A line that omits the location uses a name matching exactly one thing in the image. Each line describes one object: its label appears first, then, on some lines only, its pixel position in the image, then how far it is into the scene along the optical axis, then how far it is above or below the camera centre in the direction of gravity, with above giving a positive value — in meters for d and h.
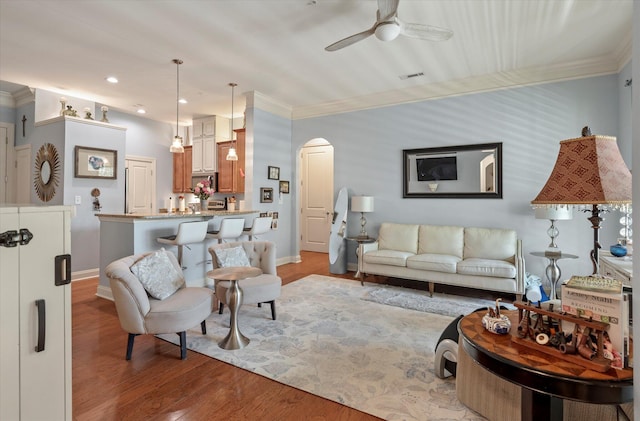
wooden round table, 1.12 -0.64
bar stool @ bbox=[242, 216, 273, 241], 4.75 -0.29
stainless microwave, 6.82 +0.66
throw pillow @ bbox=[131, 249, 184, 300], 2.60 -0.57
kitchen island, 3.82 -0.39
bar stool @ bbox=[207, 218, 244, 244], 4.29 -0.31
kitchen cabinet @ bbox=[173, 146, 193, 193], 7.34 +0.88
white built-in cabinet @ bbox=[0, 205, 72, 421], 1.14 -0.40
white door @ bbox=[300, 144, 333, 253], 7.76 +0.31
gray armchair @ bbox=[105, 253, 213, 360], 2.38 -0.79
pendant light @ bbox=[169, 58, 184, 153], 4.13 +0.98
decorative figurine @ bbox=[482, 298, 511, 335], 1.59 -0.59
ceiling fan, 2.59 +1.56
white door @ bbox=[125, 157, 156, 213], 6.71 +0.52
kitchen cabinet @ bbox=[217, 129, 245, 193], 6.18 +0.83
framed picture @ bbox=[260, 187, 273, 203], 5.63 +0.25
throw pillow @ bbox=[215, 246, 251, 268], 3.28 -0.52
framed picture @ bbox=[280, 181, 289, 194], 6.09 +0.42
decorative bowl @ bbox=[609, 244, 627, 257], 2.66 -0.35
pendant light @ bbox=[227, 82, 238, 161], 5.06 +0.86
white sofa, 3.83 -0.65
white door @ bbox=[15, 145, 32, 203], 5.41 +0.60
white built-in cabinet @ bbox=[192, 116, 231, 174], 6.83 +1.53
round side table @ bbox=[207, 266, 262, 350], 2.70 -0.81
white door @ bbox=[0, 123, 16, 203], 5.52 +0.79
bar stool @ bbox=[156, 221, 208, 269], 3.77 -0.33
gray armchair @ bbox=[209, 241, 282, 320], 3.13 -0.74
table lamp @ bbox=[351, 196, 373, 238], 5.21 +0.08
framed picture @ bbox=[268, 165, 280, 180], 5.79 +0.66
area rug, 2.02 -1.20
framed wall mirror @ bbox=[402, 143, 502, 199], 4.57 +0.58
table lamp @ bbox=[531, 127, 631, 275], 1.29 +0.14
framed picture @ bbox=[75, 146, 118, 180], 4.98 +0.74
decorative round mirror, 4.95 +0.58
